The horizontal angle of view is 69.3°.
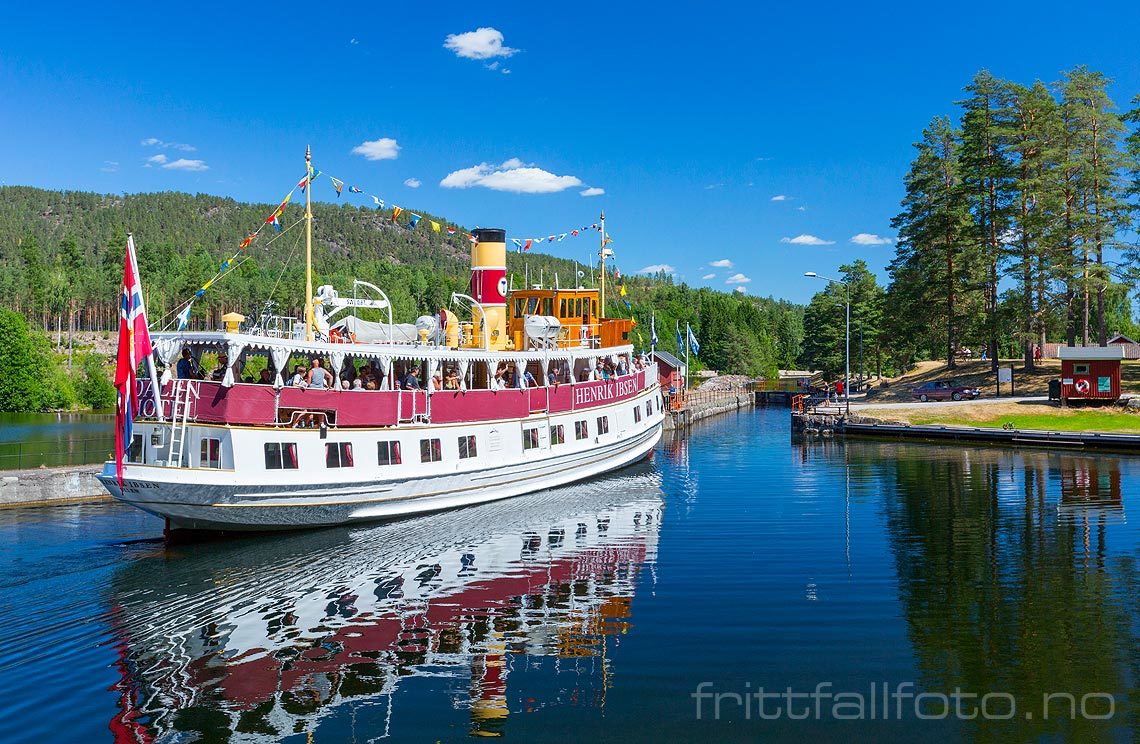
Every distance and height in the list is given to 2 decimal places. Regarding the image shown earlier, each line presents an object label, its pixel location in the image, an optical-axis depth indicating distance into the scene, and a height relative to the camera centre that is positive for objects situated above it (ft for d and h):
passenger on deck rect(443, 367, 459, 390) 99.35 -0.67
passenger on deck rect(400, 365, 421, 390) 93.30 -0.55
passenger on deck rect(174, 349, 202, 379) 81.51 +1.17
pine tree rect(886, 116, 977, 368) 226.38 +33.24
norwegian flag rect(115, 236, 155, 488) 67.41 +2.96
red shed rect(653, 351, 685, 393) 287.28 +0.26
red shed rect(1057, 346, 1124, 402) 169.99 -1.60
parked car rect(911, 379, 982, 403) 208.03 -6.16
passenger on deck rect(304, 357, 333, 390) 84.38 -0.03
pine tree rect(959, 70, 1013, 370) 206.08 +49.73
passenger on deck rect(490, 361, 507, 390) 106.01 -0.48
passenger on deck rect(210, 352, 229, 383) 81.93 +0.85
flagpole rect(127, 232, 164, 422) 68.44 -0.22
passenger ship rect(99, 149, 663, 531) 76.07 -4.82
